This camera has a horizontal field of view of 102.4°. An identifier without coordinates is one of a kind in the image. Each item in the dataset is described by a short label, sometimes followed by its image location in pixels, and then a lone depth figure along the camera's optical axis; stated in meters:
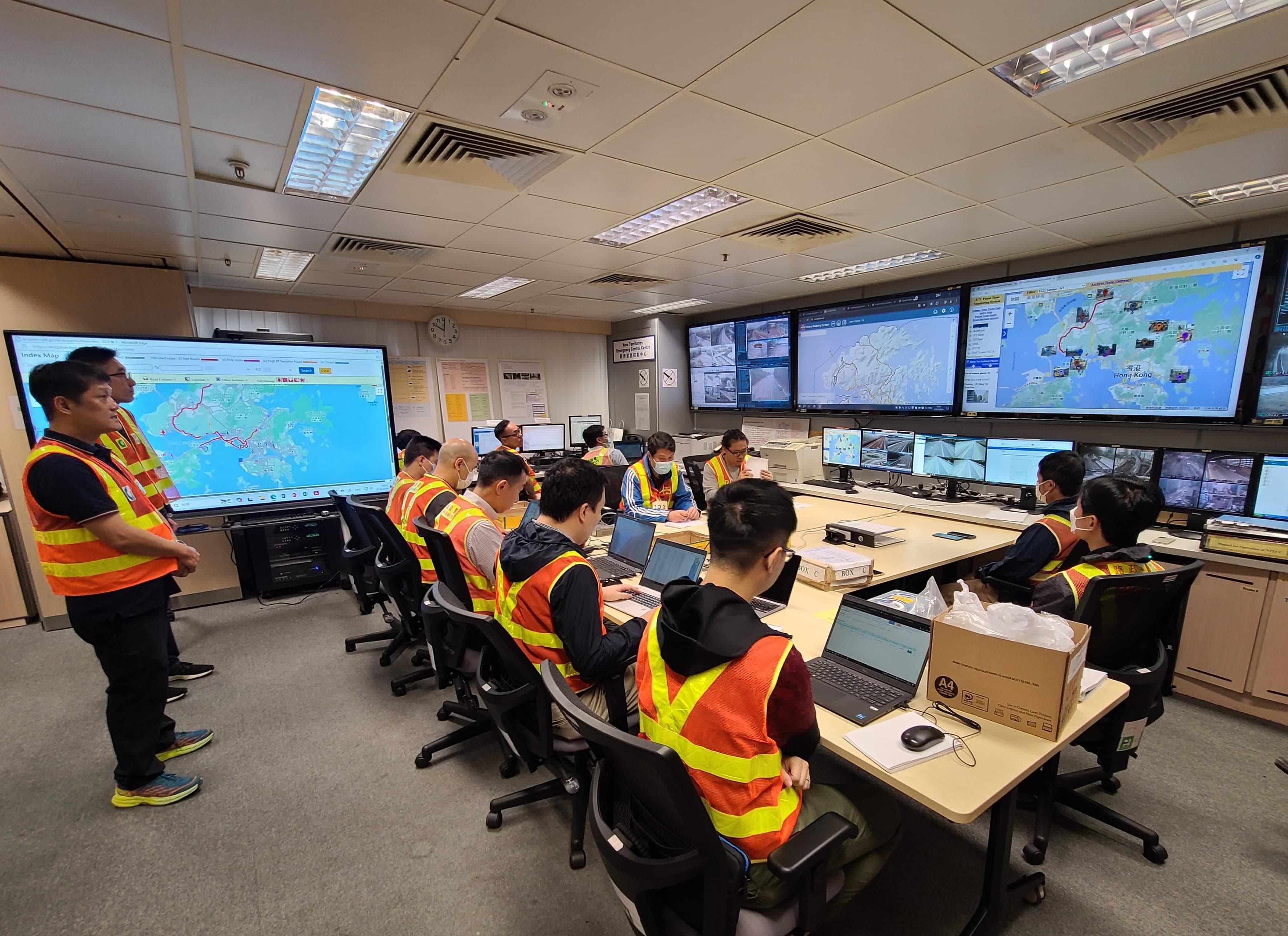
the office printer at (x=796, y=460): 4.90
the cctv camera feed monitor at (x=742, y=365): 5.68
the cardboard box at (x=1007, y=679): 1.26
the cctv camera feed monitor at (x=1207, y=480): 2.88
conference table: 1.12
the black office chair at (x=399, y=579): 2.76
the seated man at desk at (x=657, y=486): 3.57
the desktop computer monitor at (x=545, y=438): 6.27
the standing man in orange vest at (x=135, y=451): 2.87
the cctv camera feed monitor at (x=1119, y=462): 3.20
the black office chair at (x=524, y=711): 1.63
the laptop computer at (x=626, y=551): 2.57
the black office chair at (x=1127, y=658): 1.68
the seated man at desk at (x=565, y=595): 1.59
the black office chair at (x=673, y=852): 0.96
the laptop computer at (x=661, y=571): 2.12
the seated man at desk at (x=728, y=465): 4.08
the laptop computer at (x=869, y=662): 1.44
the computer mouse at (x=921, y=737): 1.25
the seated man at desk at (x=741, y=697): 1.04
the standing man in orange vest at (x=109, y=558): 1.89
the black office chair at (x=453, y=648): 2.16
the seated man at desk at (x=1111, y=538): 1.74
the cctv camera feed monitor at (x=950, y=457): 3.89
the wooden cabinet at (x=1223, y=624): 2.55
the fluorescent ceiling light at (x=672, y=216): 2.71
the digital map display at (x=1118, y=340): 3.10
